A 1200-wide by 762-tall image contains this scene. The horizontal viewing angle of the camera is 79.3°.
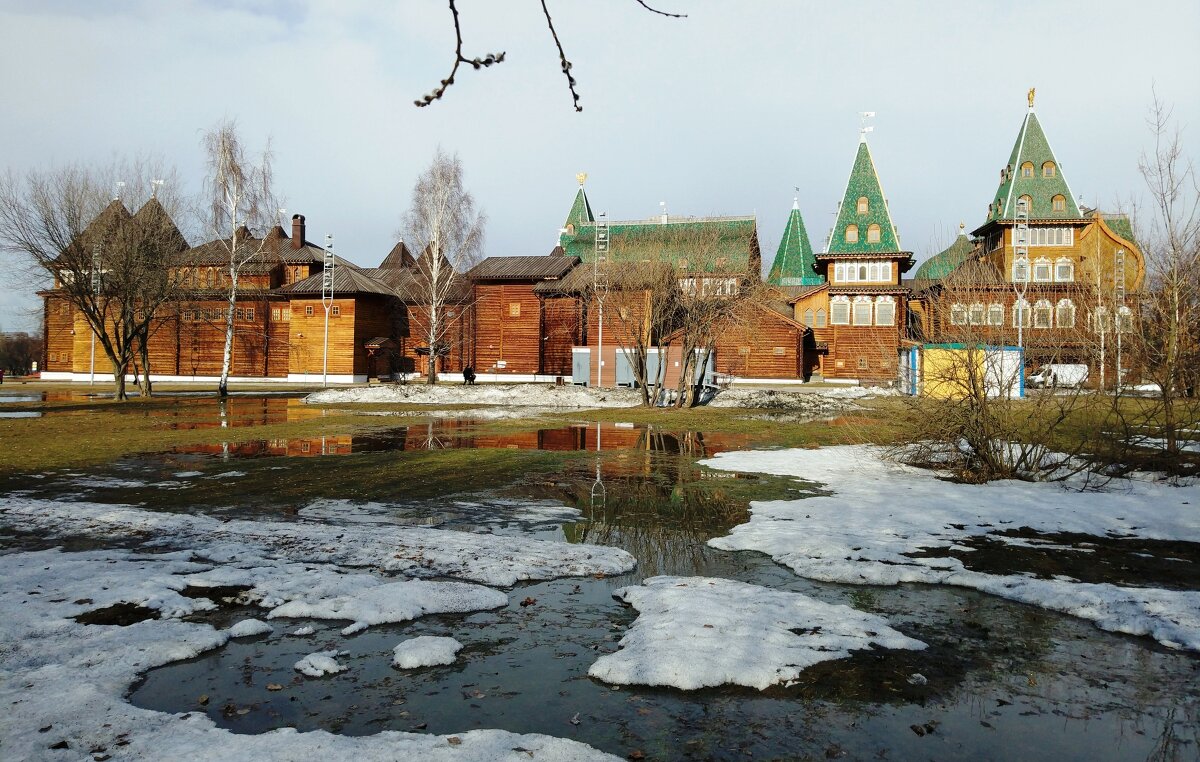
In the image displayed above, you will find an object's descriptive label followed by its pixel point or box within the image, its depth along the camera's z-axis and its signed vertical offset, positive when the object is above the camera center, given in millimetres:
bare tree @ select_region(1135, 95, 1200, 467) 11414 +754
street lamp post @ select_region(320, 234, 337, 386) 50562 +6563
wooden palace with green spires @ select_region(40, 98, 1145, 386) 49688 +5000
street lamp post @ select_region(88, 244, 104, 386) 28484 +4371
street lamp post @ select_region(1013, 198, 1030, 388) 52406 +10594
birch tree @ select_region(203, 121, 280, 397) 33219 +7934
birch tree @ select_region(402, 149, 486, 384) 41938 +8996
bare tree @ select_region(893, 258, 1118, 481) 10844 -280
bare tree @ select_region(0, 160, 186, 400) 28516 +5137
